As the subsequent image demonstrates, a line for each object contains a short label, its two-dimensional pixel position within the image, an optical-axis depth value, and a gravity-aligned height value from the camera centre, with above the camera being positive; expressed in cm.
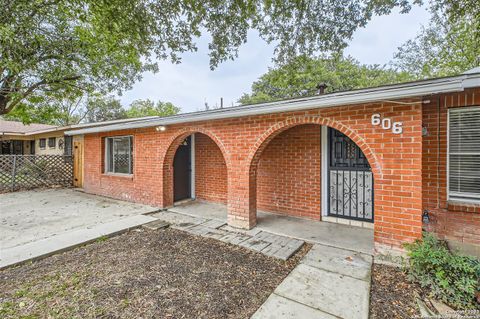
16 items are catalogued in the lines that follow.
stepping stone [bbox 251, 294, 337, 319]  243 -169
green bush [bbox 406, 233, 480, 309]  259 -146
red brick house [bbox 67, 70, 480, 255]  347 -2
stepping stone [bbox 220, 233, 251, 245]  444 -160
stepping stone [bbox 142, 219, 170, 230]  520 -154
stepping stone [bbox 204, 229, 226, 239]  472 -160
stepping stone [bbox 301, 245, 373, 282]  328 -163
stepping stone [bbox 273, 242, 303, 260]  378 -161
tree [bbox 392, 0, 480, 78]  1143 +677
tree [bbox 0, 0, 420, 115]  496 +332
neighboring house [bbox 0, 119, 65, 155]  1367 +141
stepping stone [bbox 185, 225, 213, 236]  490 -159
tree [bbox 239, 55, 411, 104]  1811 +663
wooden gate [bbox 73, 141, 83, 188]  1094 -22
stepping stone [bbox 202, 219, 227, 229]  533 -156
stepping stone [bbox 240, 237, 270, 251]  415 -161
